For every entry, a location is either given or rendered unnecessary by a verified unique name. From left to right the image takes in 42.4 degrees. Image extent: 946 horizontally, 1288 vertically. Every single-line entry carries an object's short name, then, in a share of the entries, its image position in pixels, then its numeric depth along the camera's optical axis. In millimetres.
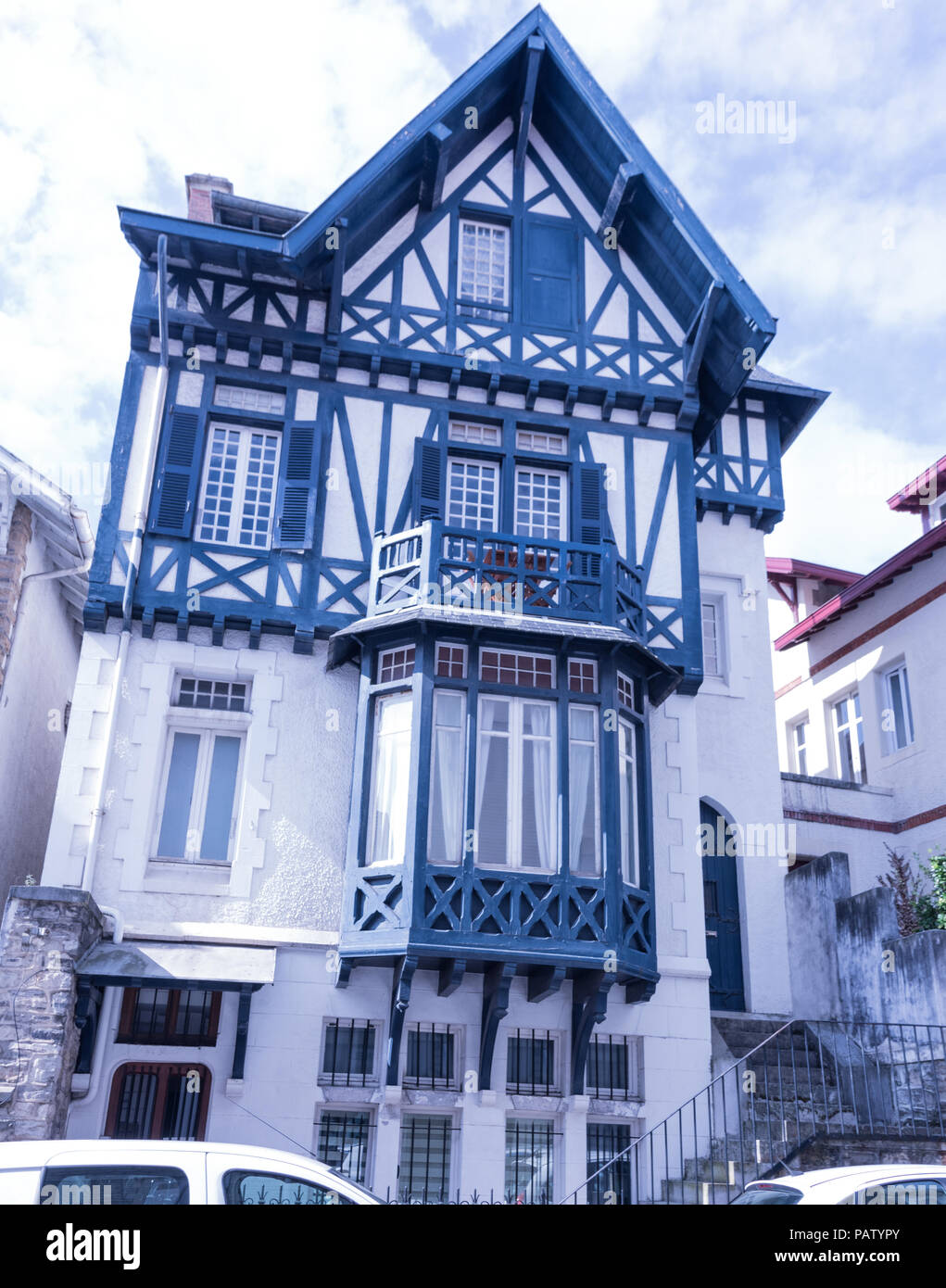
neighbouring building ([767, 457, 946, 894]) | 19438
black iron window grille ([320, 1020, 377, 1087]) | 12656
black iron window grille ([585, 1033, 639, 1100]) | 13234
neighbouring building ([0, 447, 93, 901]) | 14336
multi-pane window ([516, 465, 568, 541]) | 15508
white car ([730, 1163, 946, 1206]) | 7688
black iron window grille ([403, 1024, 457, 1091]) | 12797
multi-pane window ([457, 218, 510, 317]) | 16250
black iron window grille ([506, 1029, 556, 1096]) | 13031
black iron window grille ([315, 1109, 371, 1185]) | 12383
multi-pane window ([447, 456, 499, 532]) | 15383
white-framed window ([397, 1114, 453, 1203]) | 12344
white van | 6172
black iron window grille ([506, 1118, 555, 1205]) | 12656
